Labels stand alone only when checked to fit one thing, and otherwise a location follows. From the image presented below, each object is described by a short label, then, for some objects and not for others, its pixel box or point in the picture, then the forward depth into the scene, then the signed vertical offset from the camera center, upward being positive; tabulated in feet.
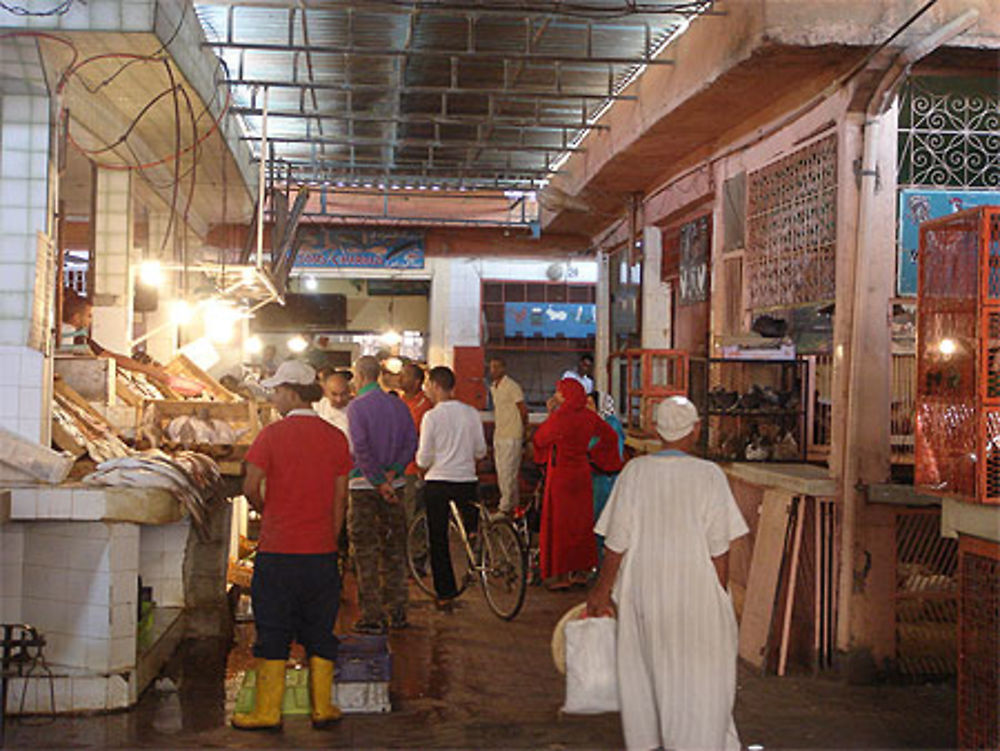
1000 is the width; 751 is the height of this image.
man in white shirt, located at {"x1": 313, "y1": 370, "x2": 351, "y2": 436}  31.94 -0.26
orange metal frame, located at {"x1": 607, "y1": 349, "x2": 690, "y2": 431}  35.45 +0.36
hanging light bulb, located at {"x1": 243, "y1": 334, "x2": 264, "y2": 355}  61.25 +2.16
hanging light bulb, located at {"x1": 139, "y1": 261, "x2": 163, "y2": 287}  33.58 +3.31
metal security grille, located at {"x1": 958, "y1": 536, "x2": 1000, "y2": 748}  15.99 -3.44
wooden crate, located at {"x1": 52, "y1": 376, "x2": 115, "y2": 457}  24.81 -0.64
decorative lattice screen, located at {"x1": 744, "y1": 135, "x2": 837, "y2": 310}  24.98 +3.88
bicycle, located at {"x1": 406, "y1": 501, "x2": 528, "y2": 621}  28.66 -4.34
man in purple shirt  26.89 -2.72
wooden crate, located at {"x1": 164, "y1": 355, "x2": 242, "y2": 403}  35.91 +0.27
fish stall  19.80 -2.90
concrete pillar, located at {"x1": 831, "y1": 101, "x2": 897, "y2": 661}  23.48 +0.60
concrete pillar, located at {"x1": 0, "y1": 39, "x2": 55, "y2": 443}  21.02 +2.59
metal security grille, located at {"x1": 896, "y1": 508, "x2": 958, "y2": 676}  23.52 -3.91
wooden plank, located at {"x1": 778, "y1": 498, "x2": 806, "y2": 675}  23.65 -3.83
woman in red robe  31.89 -2.56
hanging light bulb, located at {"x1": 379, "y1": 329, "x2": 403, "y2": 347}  73.13 +3.14
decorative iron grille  24.31 +5.66
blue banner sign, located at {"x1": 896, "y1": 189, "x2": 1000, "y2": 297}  24.16 +3.77
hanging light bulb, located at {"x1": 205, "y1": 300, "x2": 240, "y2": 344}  41.50 +2.34
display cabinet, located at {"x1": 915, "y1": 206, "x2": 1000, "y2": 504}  16.67 +0.69
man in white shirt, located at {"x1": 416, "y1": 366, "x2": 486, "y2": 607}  29.91 -1.95
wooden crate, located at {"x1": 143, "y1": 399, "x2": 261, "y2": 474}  27.78 -0.78
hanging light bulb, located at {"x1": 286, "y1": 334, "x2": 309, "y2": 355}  67.21 +2.44
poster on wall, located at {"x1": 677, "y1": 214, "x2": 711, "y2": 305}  36.94 +4.41
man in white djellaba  15.20 -2.70
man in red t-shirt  19.12 -2.62
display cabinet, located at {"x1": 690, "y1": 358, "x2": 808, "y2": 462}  28.30 -0.25
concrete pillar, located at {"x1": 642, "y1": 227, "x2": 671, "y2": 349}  43.01 +3.64
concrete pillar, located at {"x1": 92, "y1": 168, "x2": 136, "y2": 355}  34.22 +3.54
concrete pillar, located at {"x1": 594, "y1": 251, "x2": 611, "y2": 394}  52.75 +3.11
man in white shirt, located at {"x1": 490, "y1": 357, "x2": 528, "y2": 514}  43.14 -1.24
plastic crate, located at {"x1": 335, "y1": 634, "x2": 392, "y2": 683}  20.56 -4.91
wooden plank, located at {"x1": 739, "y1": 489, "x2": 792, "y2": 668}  23.75 -3.70
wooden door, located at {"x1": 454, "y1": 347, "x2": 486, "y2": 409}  62.49 +1.06
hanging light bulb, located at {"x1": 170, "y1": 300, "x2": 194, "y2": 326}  34.68 +2.20
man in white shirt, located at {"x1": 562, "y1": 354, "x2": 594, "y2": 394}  49.42 +0.98
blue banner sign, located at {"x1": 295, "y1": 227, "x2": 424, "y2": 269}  59.62 +7.16
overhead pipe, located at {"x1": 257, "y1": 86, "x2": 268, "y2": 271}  30.54 +5.24
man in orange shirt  31.99 -0.47
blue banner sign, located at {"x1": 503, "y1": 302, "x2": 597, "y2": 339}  68.13 +4.30
